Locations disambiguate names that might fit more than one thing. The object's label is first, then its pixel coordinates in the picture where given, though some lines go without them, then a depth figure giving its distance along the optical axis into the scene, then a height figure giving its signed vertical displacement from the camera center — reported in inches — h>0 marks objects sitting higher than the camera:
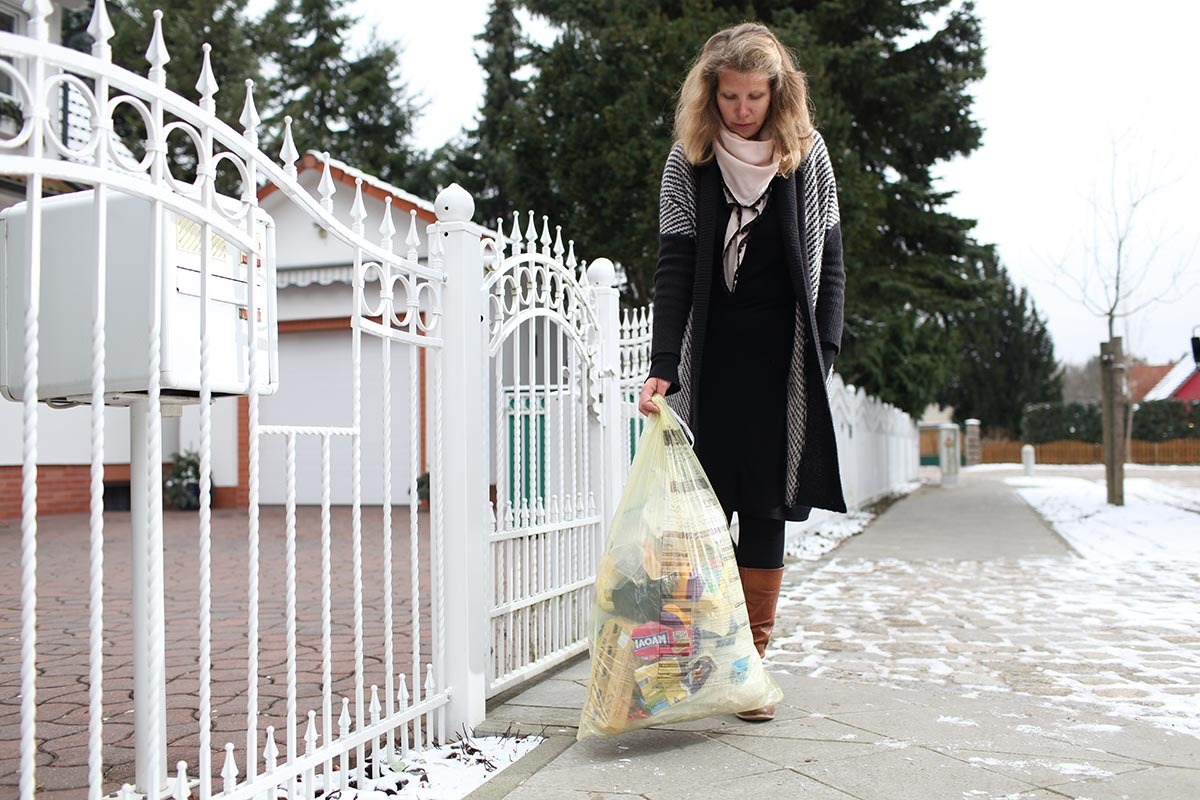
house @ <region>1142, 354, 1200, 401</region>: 1325.0 +58.9
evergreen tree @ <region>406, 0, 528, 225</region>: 745.0 +227.8
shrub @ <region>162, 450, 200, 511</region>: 463.5 -22.1
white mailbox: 64.9 +9.3
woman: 102.3 +13.7
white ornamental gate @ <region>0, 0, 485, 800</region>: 56.7 +5.3
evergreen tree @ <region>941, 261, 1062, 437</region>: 1503.4 +85.4
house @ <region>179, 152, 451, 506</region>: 465.1 +31.4
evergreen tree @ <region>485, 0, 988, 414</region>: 381.1 +128.4
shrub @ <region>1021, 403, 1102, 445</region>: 1418.6 +5.8
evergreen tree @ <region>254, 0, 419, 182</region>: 795.4 +289.7
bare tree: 411.8 +16.7
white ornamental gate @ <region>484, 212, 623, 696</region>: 119.6 -3.3
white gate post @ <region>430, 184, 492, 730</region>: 103.0 -3.7
